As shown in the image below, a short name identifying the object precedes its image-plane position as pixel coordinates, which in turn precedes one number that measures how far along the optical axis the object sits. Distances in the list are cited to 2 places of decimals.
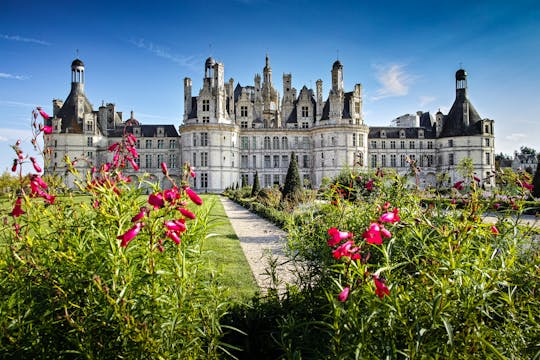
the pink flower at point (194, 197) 7.05
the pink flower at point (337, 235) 6.41
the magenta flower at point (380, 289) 6.23
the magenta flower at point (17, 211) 8.90
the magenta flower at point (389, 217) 6.82
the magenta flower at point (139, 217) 6.64
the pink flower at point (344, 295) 6.26
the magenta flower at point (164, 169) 7.83
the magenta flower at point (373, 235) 6.33
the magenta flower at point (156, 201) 6.71
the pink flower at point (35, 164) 9.34
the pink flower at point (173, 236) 6.73
